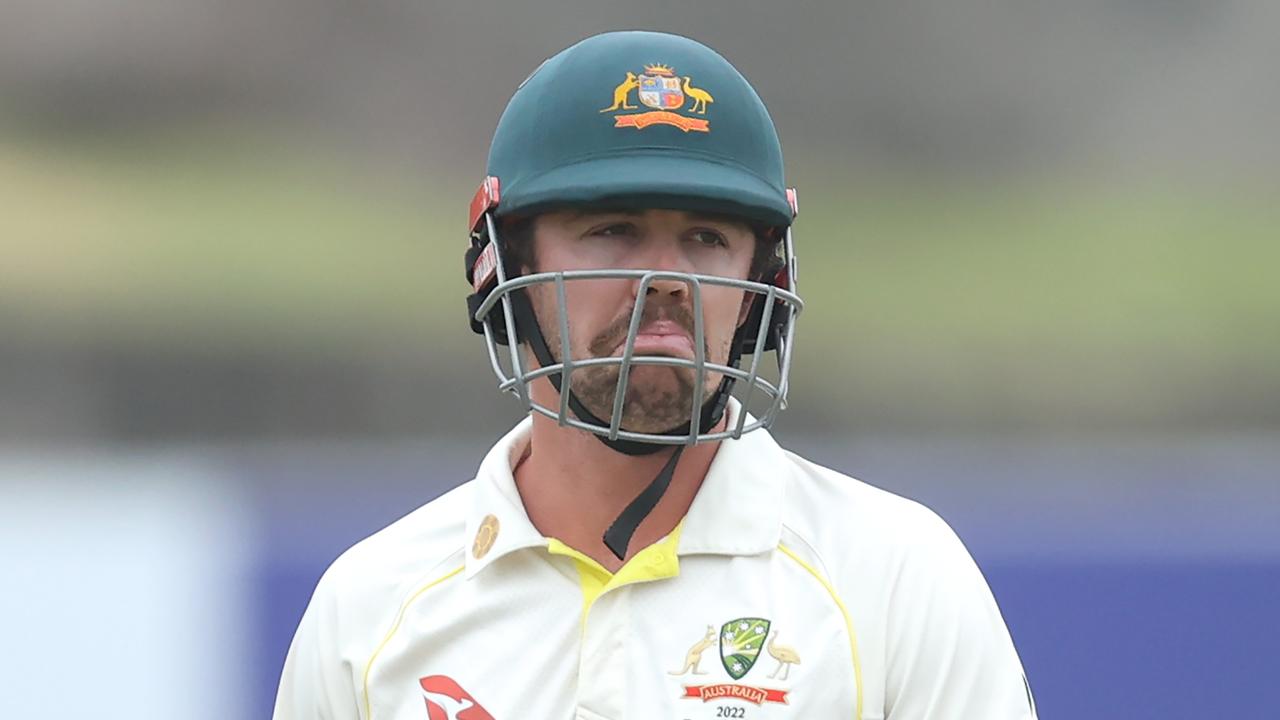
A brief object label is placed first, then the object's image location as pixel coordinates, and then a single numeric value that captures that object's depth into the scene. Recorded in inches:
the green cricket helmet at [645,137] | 443.2
